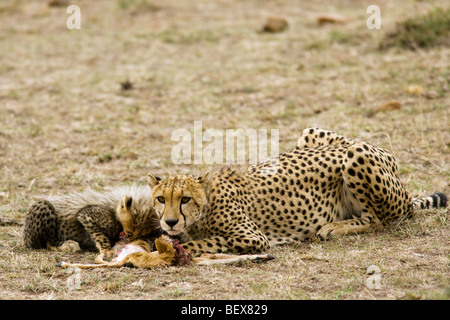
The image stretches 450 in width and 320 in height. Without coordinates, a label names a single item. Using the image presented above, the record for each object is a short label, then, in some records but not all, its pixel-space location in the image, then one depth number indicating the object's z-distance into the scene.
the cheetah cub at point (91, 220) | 10.33
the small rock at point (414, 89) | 18.91
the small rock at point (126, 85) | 21.58
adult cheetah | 10.34
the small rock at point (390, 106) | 18.00
